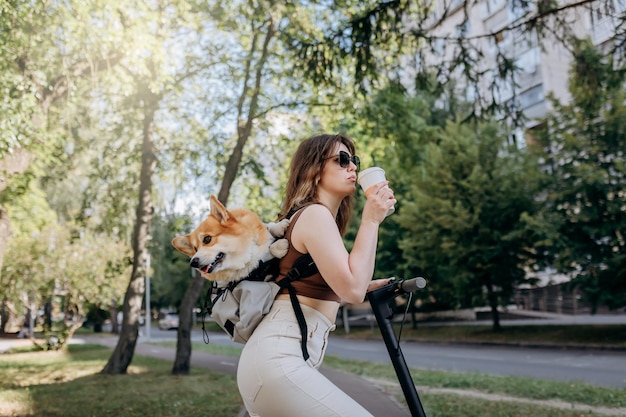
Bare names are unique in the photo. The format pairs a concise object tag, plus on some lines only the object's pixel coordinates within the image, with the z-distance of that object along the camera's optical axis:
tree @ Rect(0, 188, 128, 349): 21.11
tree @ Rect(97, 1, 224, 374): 10.16
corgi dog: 2.03
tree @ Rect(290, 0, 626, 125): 7.23
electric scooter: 1.93
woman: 1.77
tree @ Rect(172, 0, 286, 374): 11.70
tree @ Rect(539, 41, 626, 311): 18.30
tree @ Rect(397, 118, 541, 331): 22.64
